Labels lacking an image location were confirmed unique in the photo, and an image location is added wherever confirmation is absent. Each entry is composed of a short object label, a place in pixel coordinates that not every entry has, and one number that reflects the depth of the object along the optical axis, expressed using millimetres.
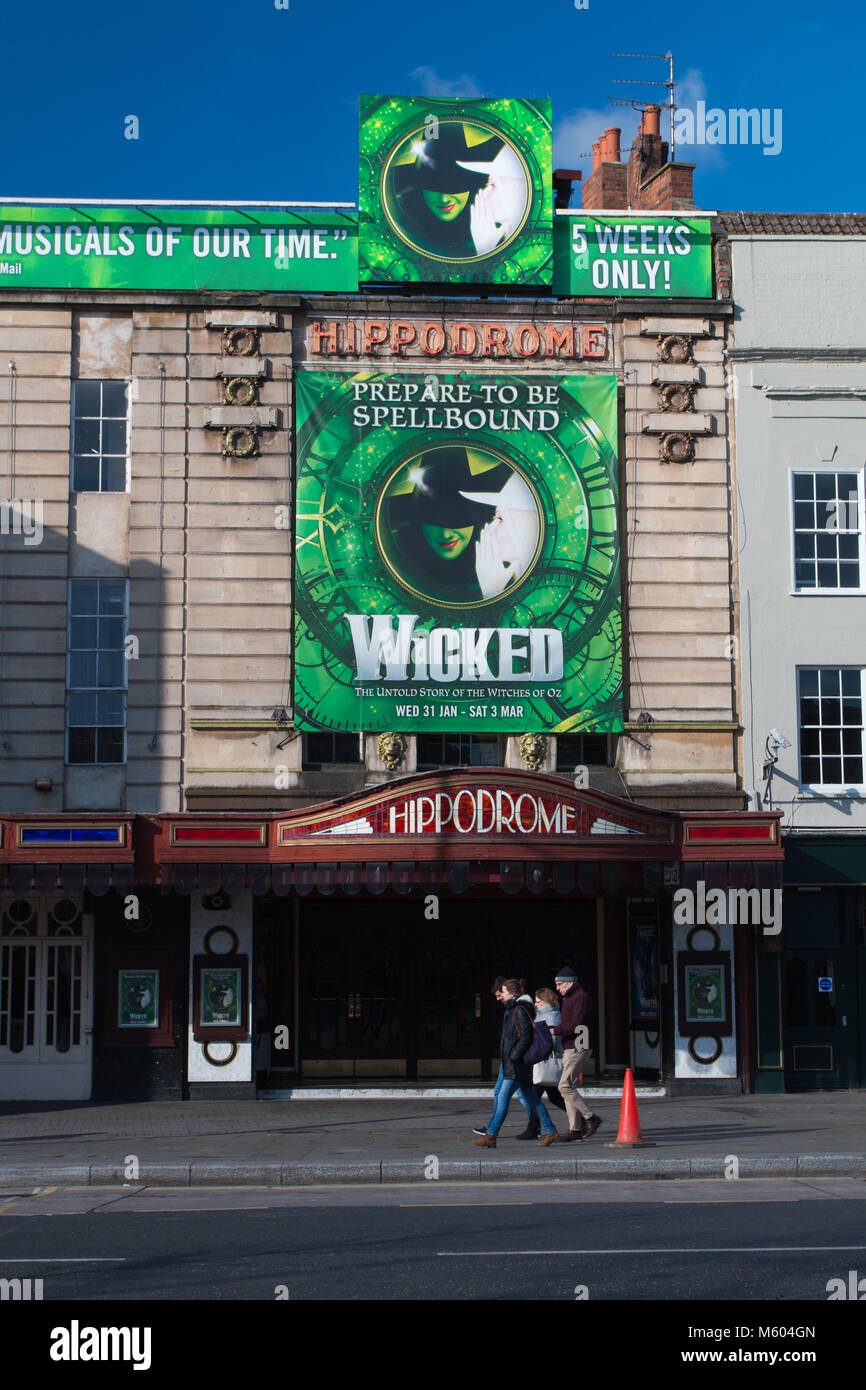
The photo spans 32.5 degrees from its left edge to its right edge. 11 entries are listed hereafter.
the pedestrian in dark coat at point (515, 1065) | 16391
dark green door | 22359
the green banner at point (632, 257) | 23453
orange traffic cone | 16281
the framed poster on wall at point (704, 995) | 22016
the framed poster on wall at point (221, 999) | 21594
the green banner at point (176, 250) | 22797
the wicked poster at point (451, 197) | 23031
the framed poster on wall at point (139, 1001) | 21688
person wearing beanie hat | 16750
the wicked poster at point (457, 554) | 22375
